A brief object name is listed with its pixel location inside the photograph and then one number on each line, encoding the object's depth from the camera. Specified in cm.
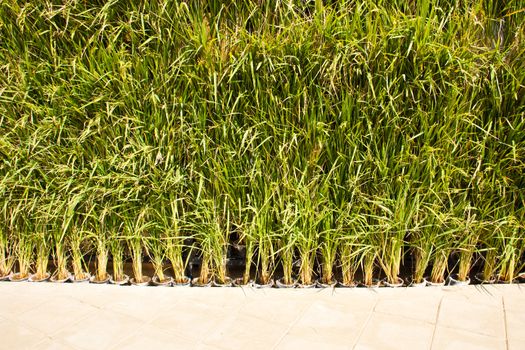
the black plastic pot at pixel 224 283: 247
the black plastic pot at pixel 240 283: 245
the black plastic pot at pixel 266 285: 242
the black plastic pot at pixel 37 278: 264
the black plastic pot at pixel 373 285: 239
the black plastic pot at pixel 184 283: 251
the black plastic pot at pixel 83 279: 260
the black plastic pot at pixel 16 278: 265
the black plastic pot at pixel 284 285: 242
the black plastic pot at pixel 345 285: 240
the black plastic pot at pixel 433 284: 238
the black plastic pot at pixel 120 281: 254
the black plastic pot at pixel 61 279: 261
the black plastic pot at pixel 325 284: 239
